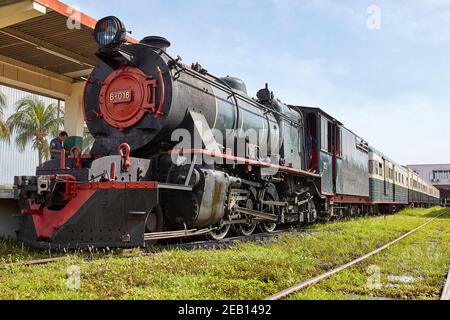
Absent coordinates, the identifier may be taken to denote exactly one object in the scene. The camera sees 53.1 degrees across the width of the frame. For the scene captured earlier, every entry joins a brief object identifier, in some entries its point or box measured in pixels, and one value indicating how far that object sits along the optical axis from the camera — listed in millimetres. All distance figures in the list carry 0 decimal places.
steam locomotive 6566
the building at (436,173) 79938
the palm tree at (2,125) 23328
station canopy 9719
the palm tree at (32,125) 30922
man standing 8477
